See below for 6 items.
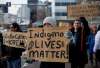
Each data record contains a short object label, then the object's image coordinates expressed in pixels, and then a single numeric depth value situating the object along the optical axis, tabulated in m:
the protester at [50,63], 5.88
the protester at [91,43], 9.78
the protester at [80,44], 6.81
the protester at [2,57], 7.29
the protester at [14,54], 7.15
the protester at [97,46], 9.28
